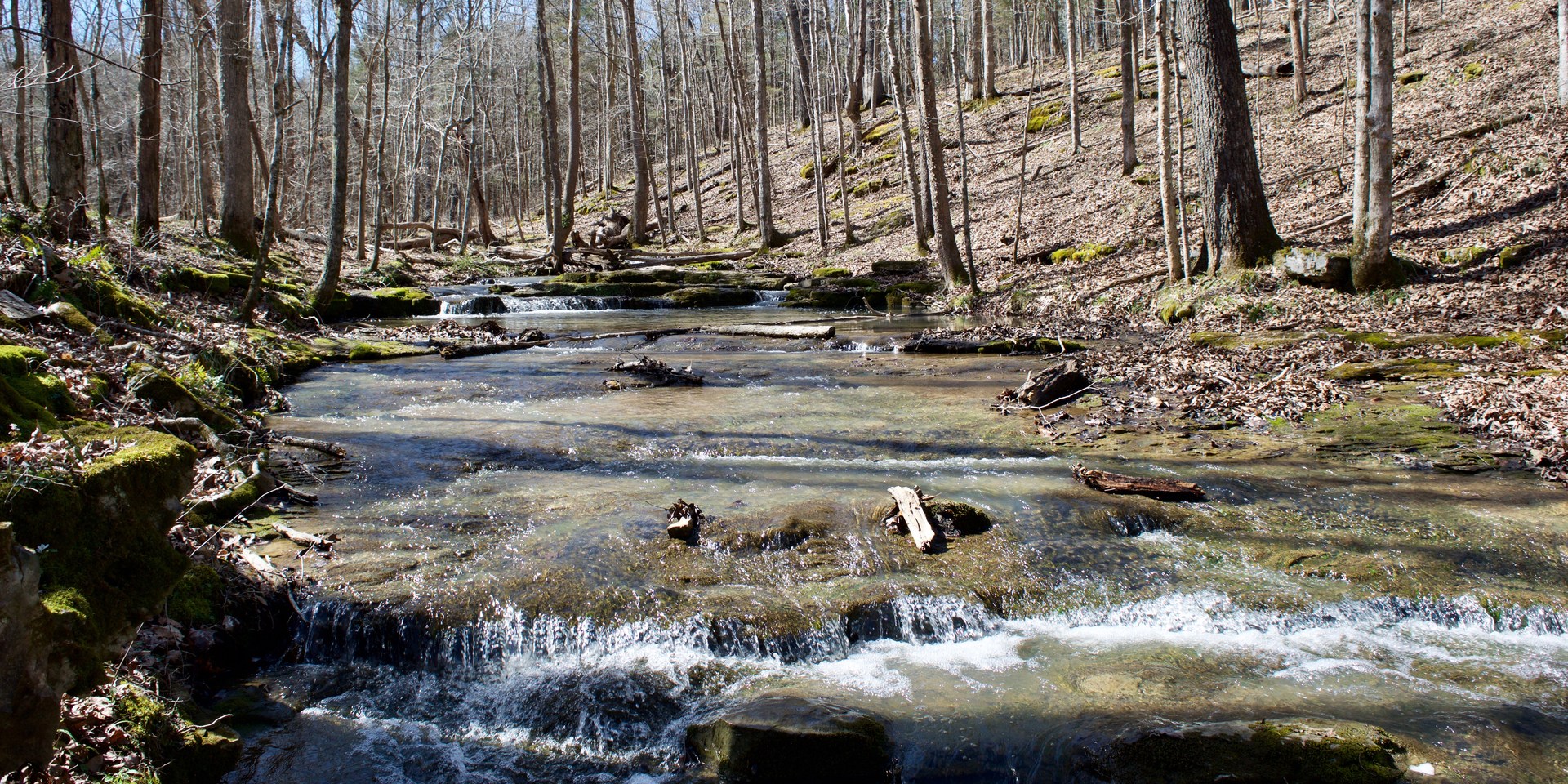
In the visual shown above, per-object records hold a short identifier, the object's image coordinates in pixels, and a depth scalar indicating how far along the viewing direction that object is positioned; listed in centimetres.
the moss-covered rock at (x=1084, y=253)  1697
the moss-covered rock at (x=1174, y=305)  1241
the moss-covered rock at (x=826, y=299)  1891
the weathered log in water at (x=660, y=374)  1050
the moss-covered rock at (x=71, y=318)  666
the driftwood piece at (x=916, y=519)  526
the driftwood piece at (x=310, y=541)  505
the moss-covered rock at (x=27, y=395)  368
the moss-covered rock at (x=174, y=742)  302
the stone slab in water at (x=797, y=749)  346
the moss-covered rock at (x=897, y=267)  2125
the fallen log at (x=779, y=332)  1412
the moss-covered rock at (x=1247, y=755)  327
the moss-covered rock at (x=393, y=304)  1702
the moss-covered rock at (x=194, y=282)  1147
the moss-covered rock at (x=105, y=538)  274
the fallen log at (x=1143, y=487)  589
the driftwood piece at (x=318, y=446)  706
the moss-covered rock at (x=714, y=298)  2012
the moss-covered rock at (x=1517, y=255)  1071
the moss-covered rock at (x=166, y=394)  592
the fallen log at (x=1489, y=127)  1456
